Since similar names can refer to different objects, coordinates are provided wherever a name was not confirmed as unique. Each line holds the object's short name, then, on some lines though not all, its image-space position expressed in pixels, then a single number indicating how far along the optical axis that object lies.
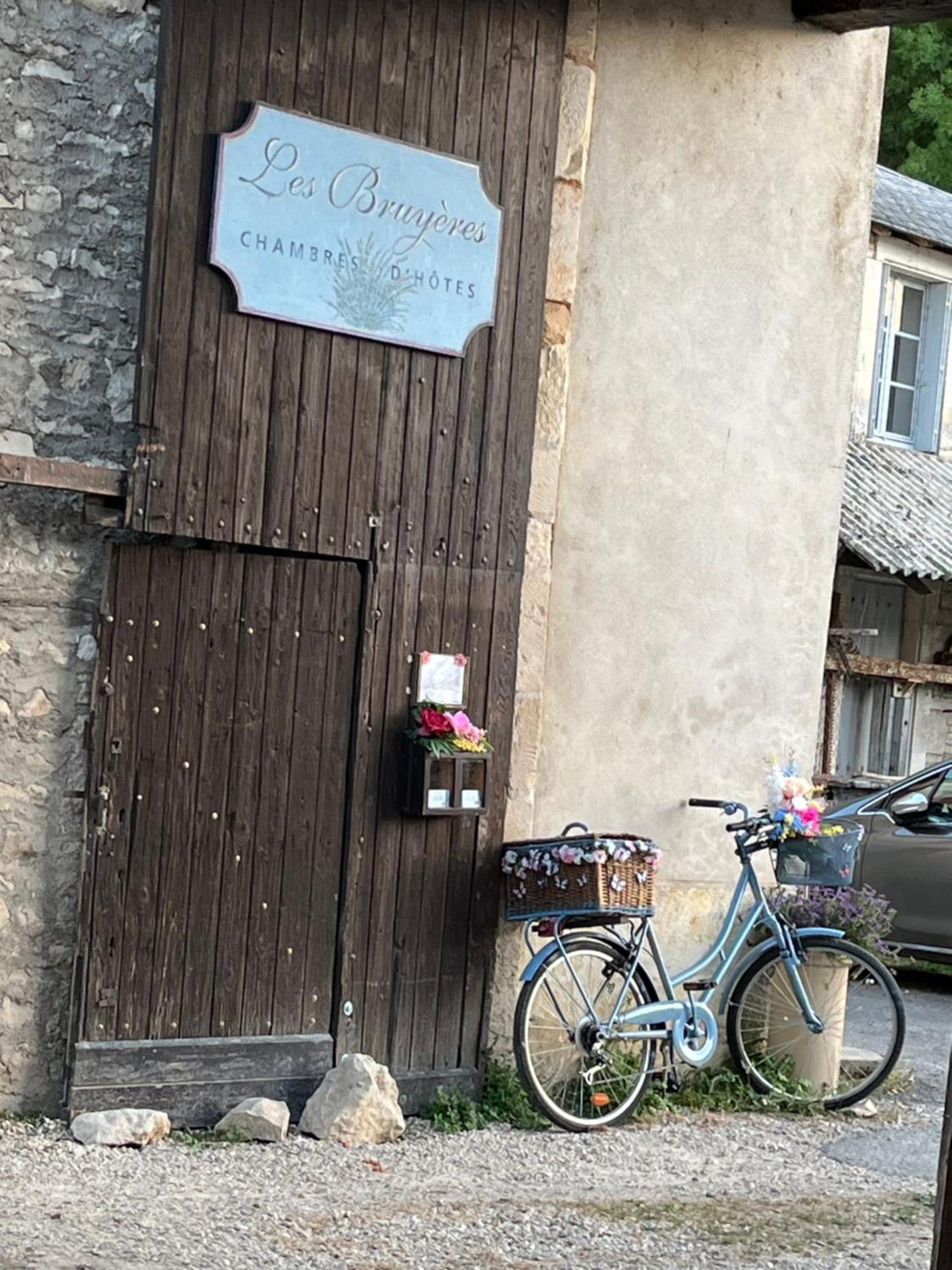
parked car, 10.94
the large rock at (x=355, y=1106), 6.24
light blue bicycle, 6.75
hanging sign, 6.17
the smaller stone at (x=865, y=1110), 7.41
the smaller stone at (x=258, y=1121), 6.13
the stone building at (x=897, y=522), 16.36
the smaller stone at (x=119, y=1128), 5.85
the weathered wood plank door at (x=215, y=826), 6.08
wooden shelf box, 6.62
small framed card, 6.73
